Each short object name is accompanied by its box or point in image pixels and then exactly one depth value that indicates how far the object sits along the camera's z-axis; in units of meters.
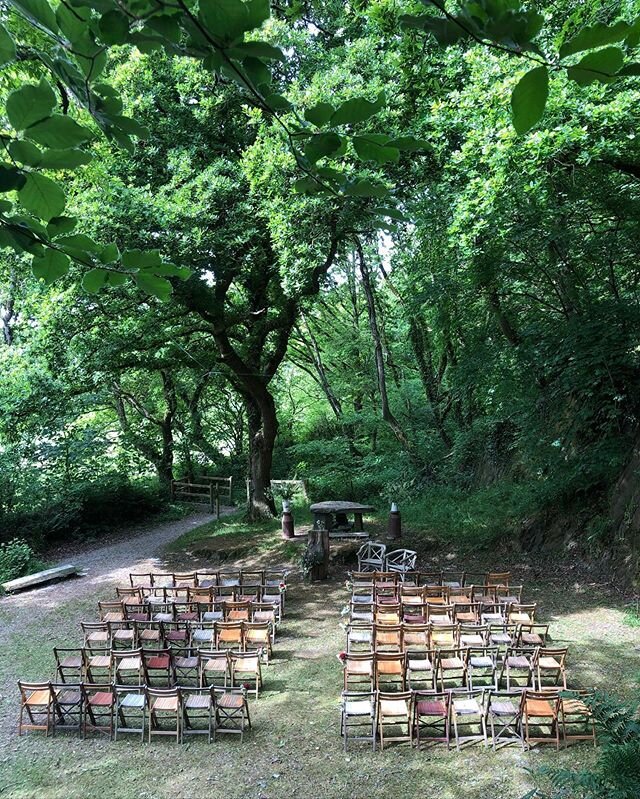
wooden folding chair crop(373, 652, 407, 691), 6.55
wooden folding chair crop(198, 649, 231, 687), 7.14
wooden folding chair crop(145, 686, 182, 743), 6.02
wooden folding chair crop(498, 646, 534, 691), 6.67
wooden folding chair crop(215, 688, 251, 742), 6.08
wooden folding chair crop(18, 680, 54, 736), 6.23
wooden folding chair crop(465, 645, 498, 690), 6.77
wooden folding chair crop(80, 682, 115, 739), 6.27
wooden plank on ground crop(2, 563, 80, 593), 12.27
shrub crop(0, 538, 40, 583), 13.19
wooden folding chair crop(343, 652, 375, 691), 6.66
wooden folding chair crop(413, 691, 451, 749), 5.77
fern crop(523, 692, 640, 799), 3.03
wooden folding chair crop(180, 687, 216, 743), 6.02
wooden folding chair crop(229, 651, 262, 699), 7.12
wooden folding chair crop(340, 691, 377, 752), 5.80
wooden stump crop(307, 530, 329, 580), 11.99
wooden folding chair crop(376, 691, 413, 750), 5.82
